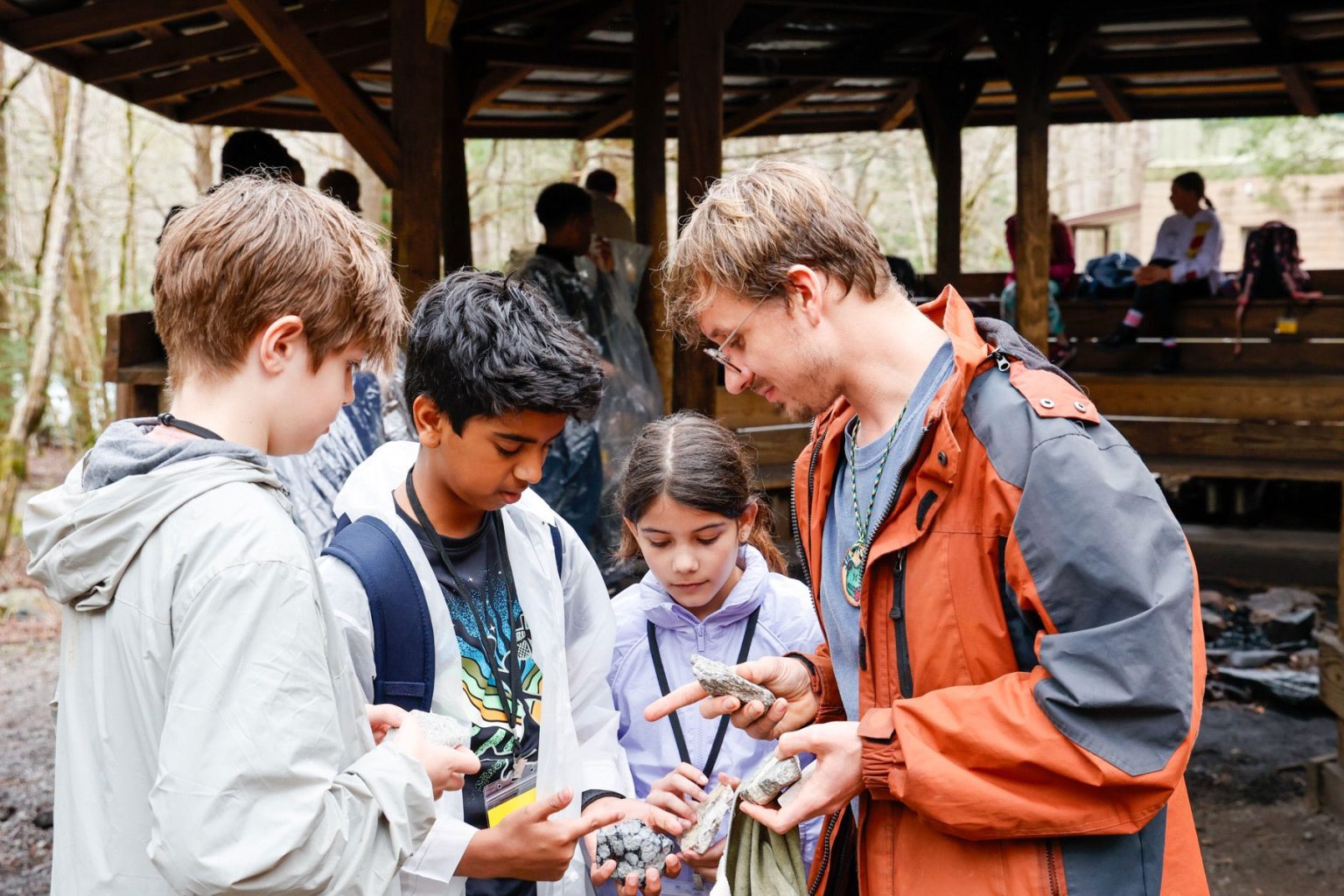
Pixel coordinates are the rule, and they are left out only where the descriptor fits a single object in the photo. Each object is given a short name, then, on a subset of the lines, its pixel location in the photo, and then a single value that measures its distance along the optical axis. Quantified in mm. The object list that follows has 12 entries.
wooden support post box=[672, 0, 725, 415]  5648
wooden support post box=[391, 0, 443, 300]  5148
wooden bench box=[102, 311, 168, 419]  5461
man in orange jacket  1628
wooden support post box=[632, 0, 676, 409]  6934
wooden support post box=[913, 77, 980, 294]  10430
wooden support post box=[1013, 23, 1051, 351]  8133
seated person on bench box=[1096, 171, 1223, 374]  9617
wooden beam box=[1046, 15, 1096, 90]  7949
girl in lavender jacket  2771
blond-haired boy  1414
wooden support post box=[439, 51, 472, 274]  8430
